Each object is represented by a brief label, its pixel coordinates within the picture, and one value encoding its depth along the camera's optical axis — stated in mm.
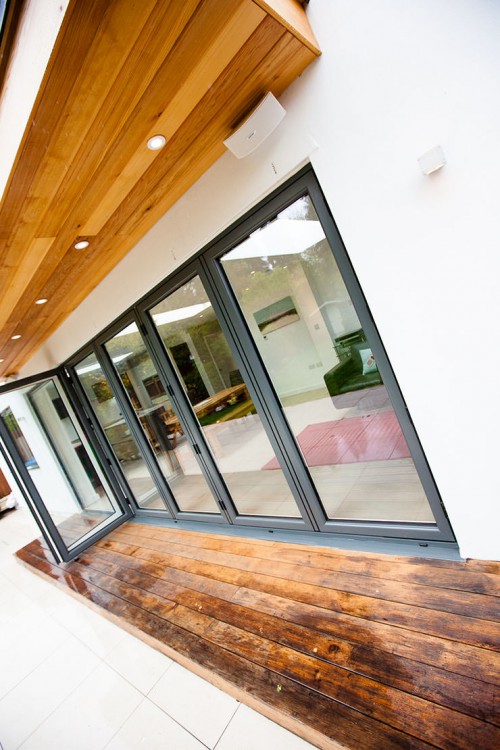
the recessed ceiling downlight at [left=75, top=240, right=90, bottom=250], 2357
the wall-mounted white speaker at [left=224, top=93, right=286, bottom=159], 1624
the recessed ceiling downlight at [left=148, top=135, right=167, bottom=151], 1612
